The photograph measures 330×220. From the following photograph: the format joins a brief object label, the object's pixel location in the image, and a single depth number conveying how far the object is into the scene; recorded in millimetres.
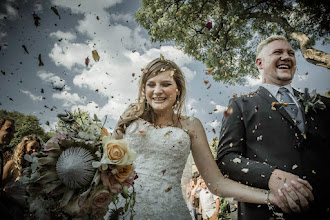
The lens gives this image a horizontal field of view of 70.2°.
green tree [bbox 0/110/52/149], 17783
